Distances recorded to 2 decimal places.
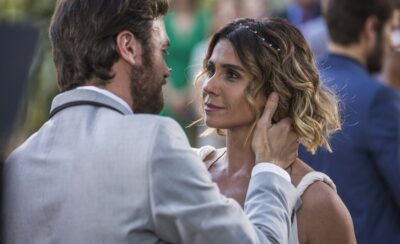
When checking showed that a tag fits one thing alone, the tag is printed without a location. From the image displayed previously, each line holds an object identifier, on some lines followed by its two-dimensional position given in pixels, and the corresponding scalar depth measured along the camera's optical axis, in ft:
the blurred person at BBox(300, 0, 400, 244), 22.28
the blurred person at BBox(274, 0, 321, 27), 43.49
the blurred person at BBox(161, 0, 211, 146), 41.96
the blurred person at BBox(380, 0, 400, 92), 25.65
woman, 17.62
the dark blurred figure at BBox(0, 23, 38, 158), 13.21
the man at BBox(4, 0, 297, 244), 13.64
